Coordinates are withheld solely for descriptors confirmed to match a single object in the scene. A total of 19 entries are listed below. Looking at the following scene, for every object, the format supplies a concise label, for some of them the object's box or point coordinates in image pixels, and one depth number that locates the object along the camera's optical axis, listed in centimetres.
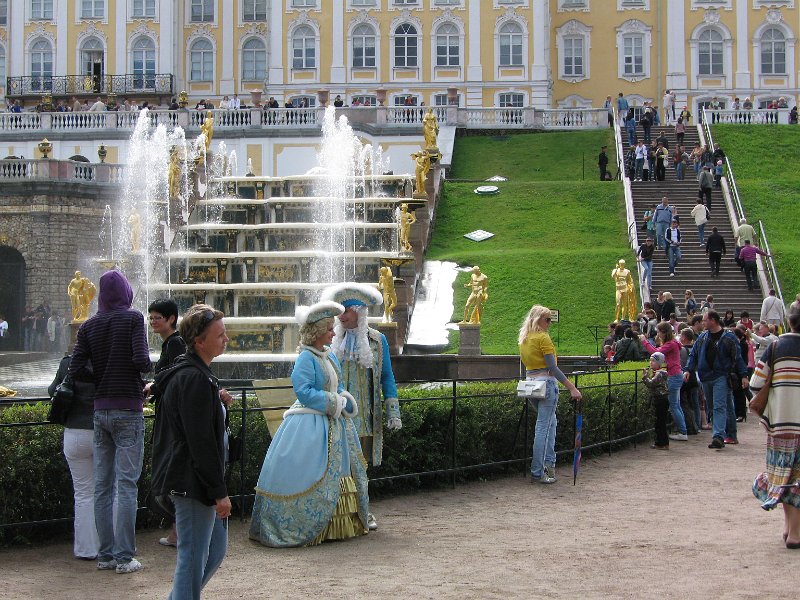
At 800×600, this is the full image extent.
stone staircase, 3112
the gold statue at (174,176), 3250
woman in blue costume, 1017
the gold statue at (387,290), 2523
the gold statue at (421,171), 3509
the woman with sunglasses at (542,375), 1362
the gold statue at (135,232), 2952
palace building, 6462
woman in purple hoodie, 927
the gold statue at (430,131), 3700
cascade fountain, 2731
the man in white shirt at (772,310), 2747
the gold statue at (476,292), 2608
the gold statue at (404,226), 3034
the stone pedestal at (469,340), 2558
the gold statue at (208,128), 3634
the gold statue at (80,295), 2648
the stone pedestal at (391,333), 2498
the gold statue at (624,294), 2797
